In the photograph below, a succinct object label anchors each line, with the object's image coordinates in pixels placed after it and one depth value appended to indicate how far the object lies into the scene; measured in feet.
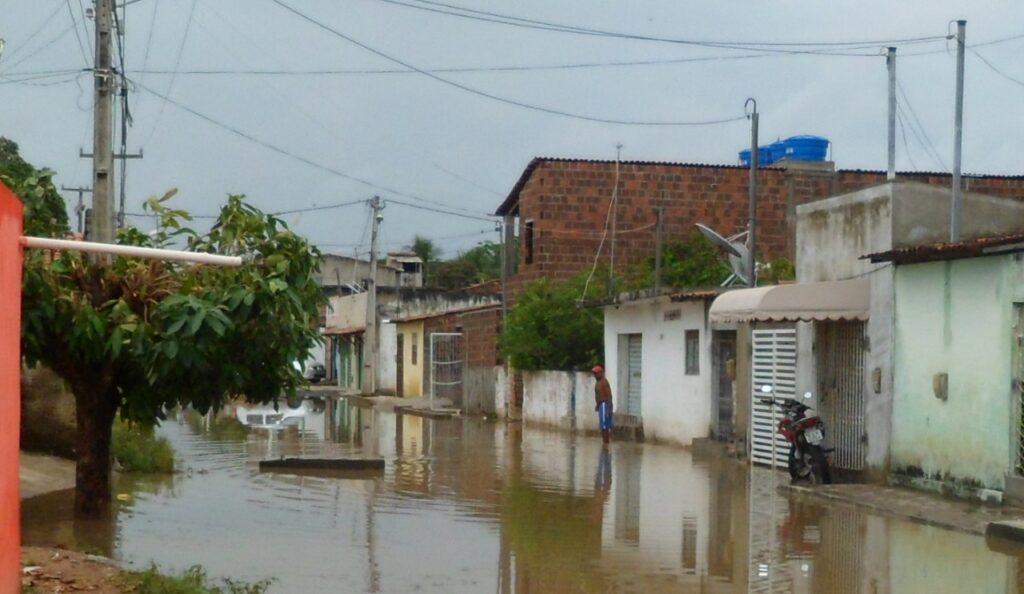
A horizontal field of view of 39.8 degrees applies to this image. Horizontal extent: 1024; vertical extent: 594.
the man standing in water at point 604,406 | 97.50
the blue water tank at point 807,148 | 139.74
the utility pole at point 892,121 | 72.84
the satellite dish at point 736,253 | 95.04
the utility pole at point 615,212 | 132.42
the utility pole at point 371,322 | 191.72
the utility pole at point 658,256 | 111.34
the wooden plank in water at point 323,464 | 70.95
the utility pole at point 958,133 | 62.54
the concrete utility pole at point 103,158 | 50.55
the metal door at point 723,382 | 86.28
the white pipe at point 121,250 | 29.76
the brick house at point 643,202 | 131.64
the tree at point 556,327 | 118.32
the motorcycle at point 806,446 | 64.08
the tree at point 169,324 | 42.78
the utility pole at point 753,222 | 87.51
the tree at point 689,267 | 128.26
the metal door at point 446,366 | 158.71
